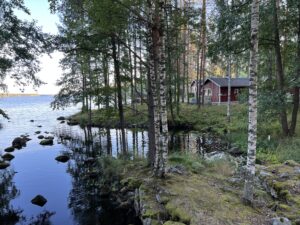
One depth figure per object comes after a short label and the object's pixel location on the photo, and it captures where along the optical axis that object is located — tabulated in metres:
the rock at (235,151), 13.01
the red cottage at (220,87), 29.53
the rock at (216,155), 11.55
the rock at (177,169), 8.20
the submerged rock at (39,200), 9.15
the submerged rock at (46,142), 18.70
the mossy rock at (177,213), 5.28
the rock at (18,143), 17.91
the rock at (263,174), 7.34
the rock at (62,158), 14.38
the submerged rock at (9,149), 16.67
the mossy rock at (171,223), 5.16
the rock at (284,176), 7.09
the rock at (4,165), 13.20
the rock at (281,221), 4.61
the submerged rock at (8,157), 14.78
